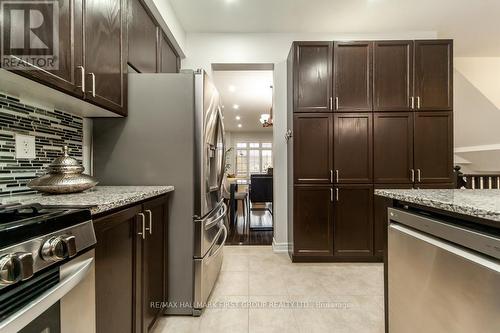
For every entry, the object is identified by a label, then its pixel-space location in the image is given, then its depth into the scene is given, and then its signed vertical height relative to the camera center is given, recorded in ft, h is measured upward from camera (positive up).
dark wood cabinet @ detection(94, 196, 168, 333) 3.12 -1.61
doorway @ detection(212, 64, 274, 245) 11.24 +4.25
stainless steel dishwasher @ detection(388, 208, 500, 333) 2.35 -1.33
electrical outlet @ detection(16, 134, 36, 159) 3.92 +0.36
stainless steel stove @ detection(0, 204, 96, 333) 1.68 -0.86
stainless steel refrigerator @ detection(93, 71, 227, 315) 5.32 +0.27
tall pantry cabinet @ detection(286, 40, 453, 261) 8.36 +1.00
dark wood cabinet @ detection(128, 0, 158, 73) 5.94 +3.56
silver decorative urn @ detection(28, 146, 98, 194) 3.69 -0.19
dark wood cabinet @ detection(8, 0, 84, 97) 3.33 +1.80
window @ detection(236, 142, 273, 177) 35.17 +1.40
